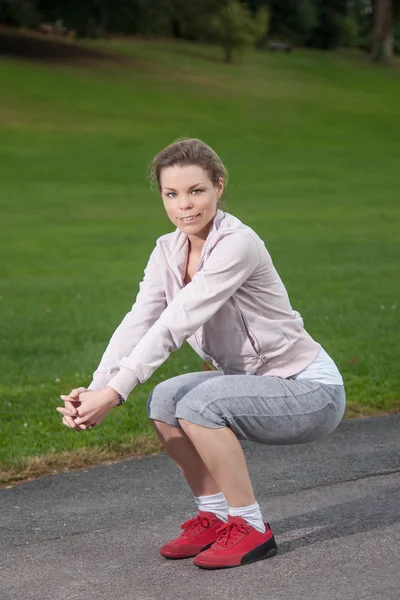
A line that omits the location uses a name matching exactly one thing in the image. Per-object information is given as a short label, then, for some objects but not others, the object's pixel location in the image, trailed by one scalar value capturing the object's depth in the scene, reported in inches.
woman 155.1
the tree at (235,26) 2063.2
